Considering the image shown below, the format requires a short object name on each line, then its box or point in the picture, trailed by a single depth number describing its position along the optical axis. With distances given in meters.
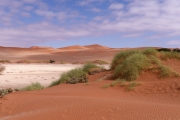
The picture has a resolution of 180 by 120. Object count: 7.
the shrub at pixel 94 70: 17.17
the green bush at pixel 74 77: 14.60
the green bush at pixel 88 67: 17.60
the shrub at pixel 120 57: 16.36
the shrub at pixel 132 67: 13.35
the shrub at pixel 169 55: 16.06
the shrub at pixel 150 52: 15.72
